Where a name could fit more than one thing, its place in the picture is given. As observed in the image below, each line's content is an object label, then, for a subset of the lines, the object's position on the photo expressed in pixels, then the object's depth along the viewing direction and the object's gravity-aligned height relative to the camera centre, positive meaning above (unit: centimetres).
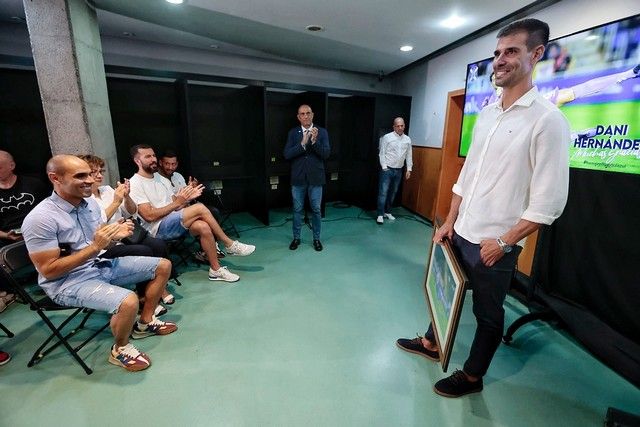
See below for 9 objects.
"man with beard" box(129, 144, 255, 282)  261 -61
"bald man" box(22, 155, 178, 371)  151 -58
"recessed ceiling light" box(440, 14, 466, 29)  314 +137
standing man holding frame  111 -12
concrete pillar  230 +57
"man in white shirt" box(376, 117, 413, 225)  457 -19
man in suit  329 -14
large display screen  195 +44
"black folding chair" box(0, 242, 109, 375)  164 -89
